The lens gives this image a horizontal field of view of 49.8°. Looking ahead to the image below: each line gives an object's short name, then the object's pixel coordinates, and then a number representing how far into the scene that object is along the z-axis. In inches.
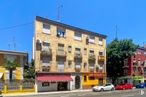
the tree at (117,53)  1474.2
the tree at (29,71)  1024.4
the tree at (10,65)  971.7
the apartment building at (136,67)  1691.7
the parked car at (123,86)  1280.7
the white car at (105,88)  1100.7
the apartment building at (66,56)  1051.9
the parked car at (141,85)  1440.0
